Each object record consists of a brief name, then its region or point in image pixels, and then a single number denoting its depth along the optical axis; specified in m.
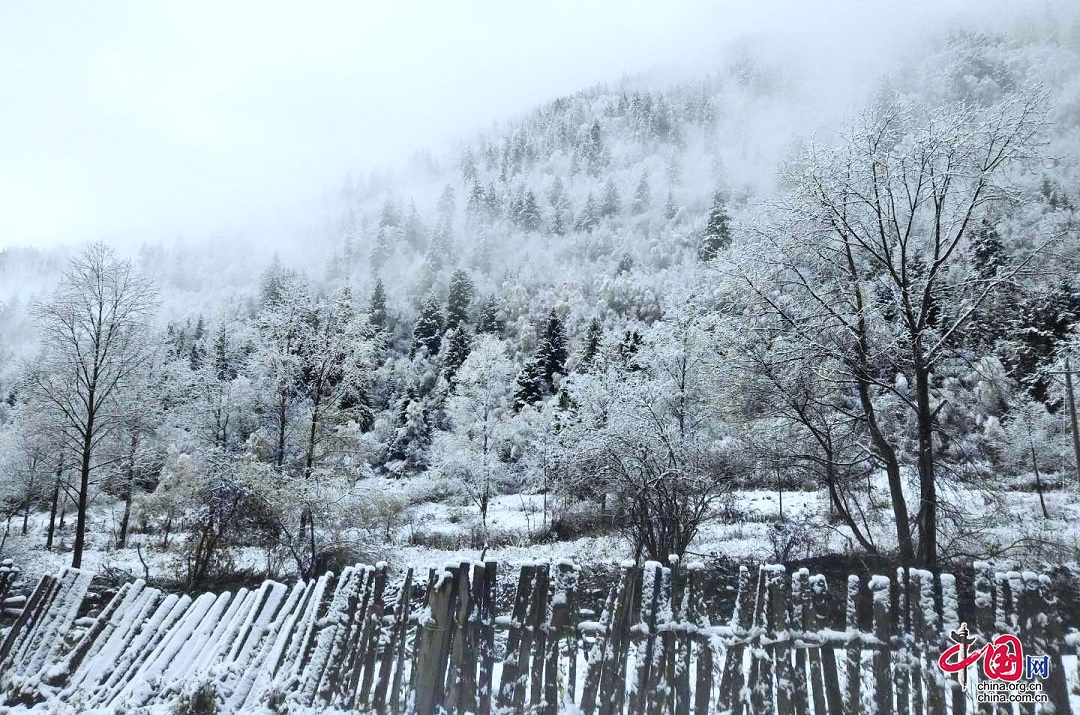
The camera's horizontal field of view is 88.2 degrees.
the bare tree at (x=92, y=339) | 15.66
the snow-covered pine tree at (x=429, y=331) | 69.44
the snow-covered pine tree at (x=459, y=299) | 73.44
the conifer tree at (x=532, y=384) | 46.00
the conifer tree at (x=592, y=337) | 52.23
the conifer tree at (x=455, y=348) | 58.06
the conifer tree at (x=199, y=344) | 49.69
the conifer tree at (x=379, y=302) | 71.94
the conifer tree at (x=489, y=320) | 73.38
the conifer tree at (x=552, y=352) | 54.95
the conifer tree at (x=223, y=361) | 29.92
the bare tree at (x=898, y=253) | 9.74
